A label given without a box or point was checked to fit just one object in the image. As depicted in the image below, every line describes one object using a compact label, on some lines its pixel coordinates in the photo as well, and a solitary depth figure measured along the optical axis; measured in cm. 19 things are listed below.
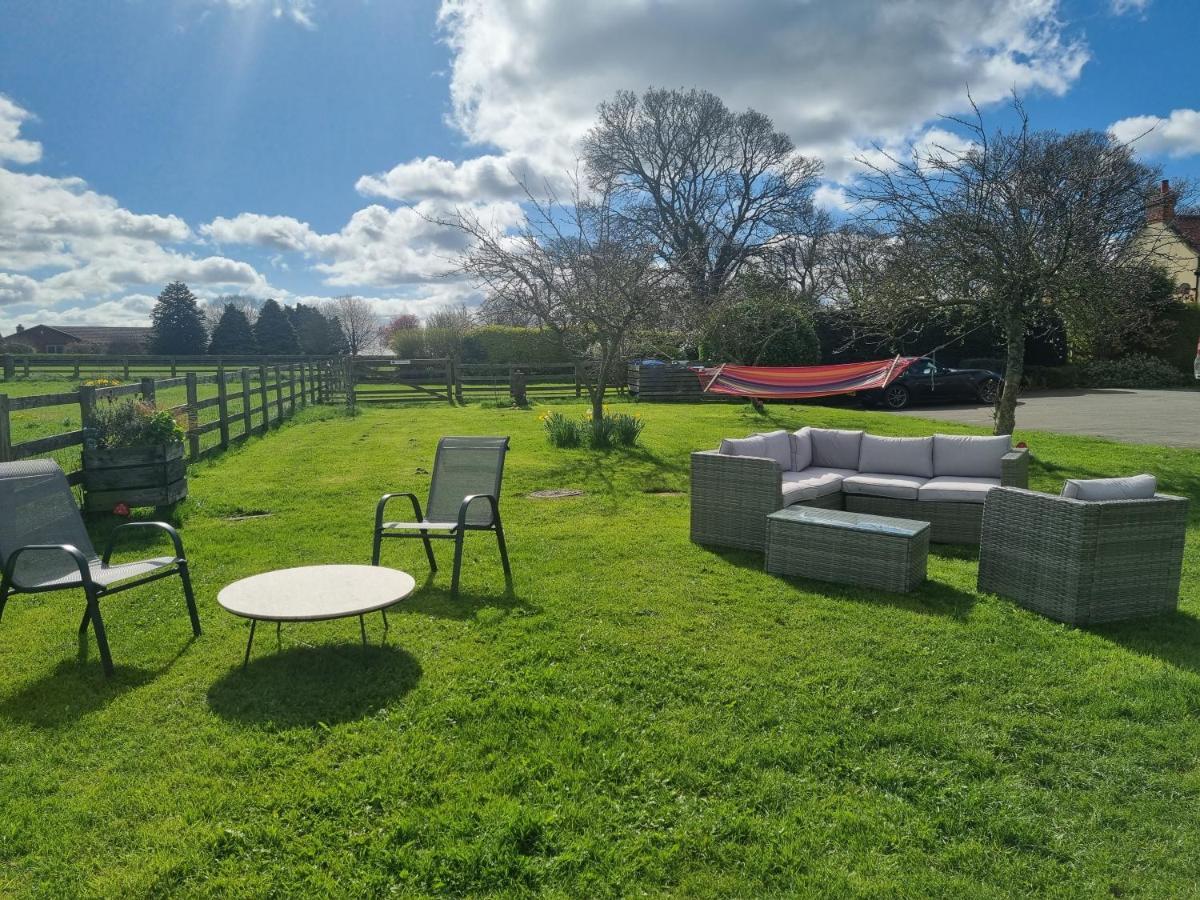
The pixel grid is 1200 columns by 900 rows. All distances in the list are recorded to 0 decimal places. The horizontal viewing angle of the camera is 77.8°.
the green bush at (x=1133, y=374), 2327
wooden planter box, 622
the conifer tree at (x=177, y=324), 4325
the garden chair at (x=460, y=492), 476
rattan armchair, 410
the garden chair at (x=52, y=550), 347
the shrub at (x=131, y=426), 642
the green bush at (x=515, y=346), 2631
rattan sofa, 559
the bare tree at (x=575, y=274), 1119
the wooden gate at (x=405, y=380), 1975
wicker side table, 461
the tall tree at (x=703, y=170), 2770
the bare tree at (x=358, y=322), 5466
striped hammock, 1104
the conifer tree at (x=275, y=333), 4538
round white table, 325
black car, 1791
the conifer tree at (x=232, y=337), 4394
